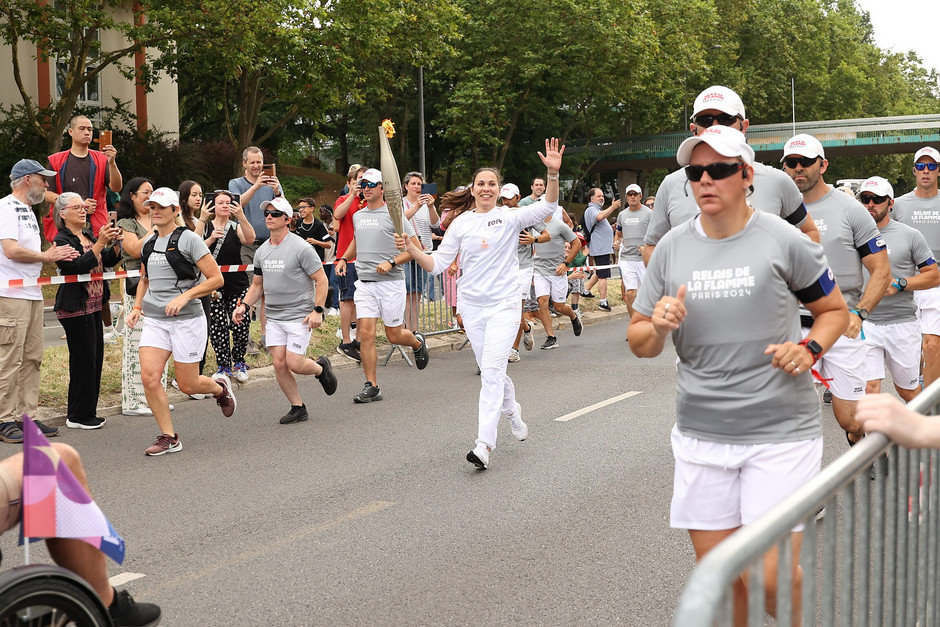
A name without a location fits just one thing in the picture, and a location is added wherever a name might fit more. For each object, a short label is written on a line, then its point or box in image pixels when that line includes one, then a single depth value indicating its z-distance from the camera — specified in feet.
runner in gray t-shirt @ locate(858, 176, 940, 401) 23.97
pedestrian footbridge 204.33
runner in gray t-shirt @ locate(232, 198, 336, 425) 31.12
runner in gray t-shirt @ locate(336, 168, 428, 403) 35.94
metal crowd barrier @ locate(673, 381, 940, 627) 6.09
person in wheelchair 12.16
